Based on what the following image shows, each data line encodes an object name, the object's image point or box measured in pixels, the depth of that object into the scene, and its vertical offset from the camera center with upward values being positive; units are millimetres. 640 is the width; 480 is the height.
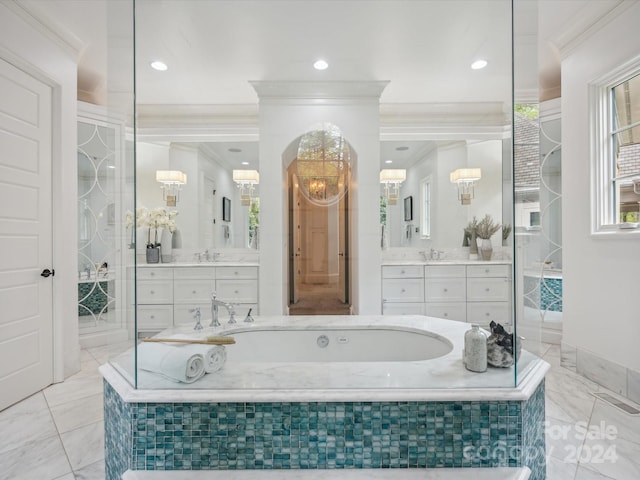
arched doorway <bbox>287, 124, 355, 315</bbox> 2482 +146
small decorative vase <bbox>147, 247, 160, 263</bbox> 1912 -88
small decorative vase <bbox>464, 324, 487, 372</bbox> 1412 -481
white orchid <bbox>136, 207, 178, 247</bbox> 1721 +120
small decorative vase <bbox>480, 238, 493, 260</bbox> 2029 -63
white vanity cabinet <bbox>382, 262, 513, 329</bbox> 1765 -347
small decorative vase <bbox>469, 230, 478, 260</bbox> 2227 -54
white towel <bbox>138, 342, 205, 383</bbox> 1339 -506
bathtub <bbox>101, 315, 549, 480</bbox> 1267 -713
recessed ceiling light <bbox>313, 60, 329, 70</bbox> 2420 +1264
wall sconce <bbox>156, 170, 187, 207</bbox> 2168 +377
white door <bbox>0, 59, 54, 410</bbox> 2252 +29
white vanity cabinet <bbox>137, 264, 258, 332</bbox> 1841 -336
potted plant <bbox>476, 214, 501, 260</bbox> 2033 +42
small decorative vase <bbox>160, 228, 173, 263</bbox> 2125 -34
